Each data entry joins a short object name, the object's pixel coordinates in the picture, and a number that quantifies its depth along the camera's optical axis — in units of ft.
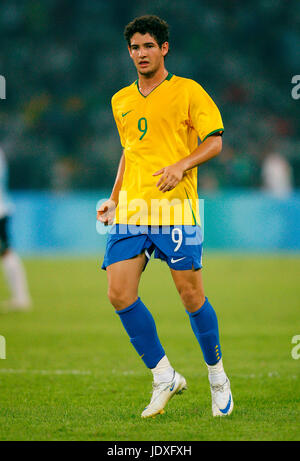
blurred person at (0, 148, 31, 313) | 61.98
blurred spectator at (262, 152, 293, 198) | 117.70
